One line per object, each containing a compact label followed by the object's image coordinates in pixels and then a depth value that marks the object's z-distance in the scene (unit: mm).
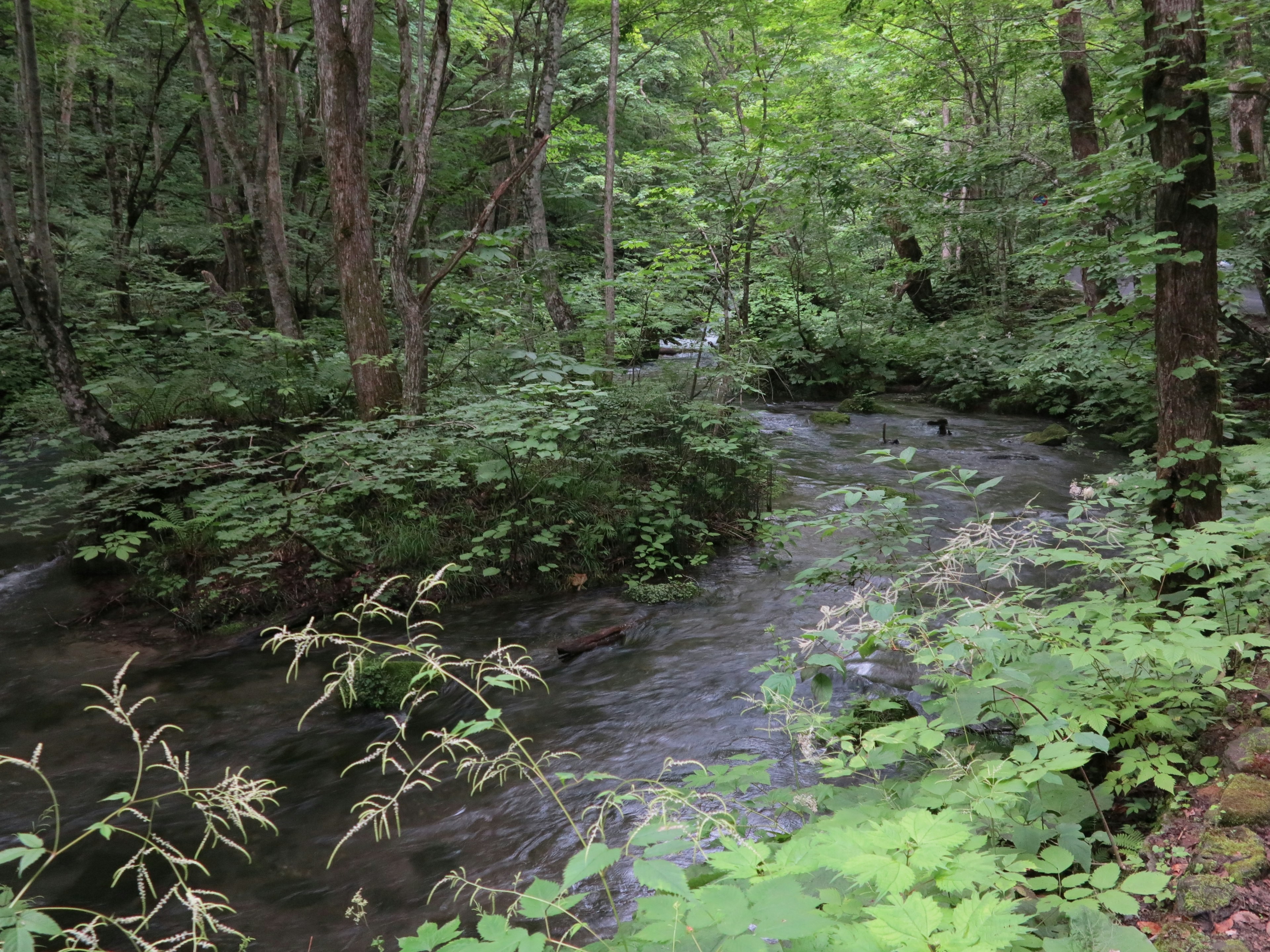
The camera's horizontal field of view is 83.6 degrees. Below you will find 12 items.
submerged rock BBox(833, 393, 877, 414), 15711
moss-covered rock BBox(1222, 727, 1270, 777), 2600
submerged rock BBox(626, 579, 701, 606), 7410
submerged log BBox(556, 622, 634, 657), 6438
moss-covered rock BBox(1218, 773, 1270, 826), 2404
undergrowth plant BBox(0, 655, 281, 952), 1470
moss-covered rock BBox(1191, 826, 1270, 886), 2236
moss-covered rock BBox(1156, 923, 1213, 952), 2018
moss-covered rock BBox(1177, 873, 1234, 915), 2168
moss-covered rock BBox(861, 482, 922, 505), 9130
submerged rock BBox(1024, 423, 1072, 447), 12648
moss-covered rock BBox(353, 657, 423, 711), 5711
